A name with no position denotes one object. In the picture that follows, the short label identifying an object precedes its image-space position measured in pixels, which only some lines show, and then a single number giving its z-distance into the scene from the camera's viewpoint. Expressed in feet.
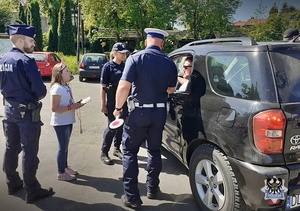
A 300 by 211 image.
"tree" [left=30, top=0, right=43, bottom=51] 102.12
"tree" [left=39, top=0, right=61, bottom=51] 103.60
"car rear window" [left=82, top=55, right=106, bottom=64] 46.13
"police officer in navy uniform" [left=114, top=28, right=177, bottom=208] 9.50
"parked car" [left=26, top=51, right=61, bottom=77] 43.73
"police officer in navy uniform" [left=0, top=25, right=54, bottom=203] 9.36
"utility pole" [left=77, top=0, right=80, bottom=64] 63.67
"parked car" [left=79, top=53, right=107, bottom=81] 45.32
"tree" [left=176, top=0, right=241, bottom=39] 58.59
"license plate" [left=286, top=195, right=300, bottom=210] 7.40
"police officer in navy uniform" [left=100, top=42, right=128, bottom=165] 13.34
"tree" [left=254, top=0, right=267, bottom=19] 64.85
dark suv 7.26
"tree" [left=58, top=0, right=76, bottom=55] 87.29
